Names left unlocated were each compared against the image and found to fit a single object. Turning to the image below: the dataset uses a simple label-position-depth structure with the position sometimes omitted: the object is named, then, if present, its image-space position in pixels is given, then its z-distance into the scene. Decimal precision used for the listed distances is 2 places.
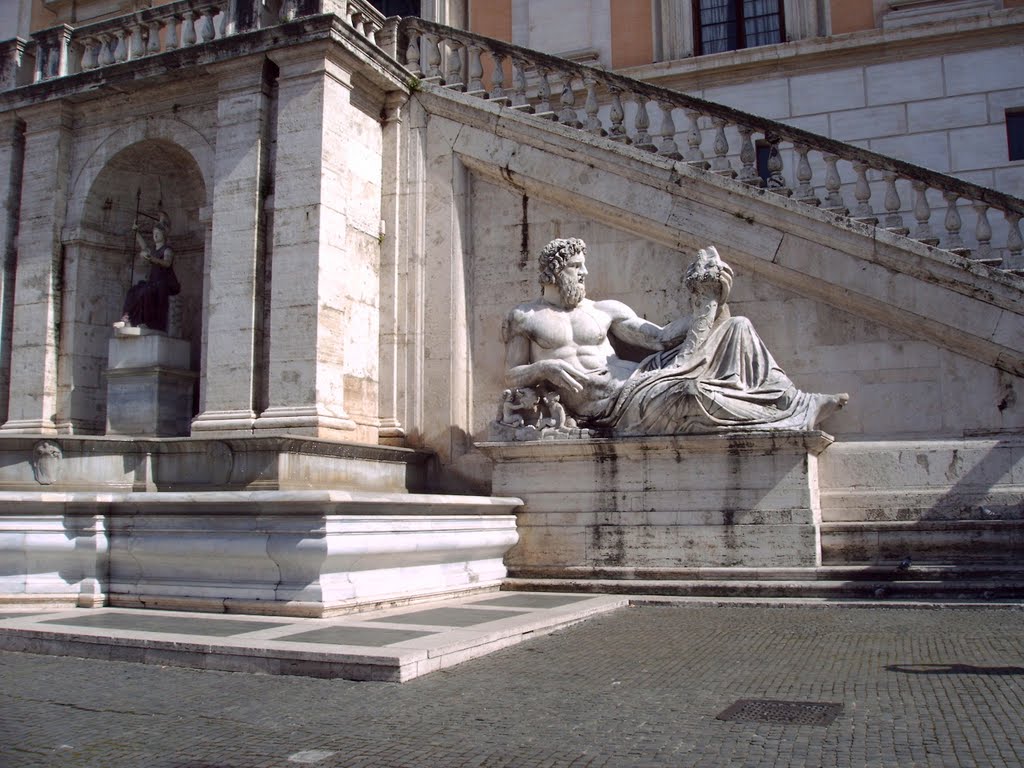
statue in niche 12.33
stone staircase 8.69
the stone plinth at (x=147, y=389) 11.78
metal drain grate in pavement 4.45
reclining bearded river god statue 9.34
